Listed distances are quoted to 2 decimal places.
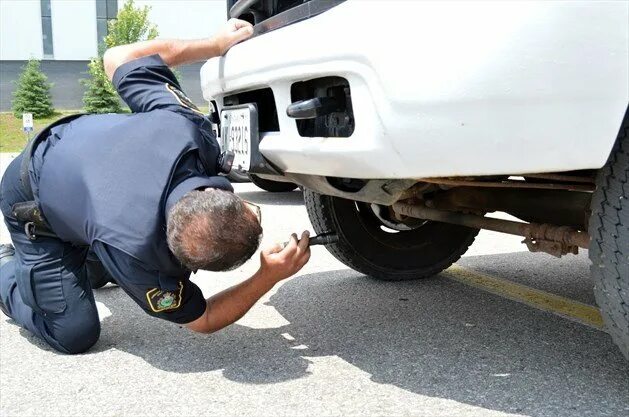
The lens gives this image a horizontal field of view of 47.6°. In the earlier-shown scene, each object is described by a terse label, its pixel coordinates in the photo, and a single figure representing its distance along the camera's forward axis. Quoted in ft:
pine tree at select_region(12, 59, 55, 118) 71.87
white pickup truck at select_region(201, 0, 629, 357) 4.73
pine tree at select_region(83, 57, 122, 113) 71.36
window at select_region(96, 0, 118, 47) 87.66
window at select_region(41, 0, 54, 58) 85.97
